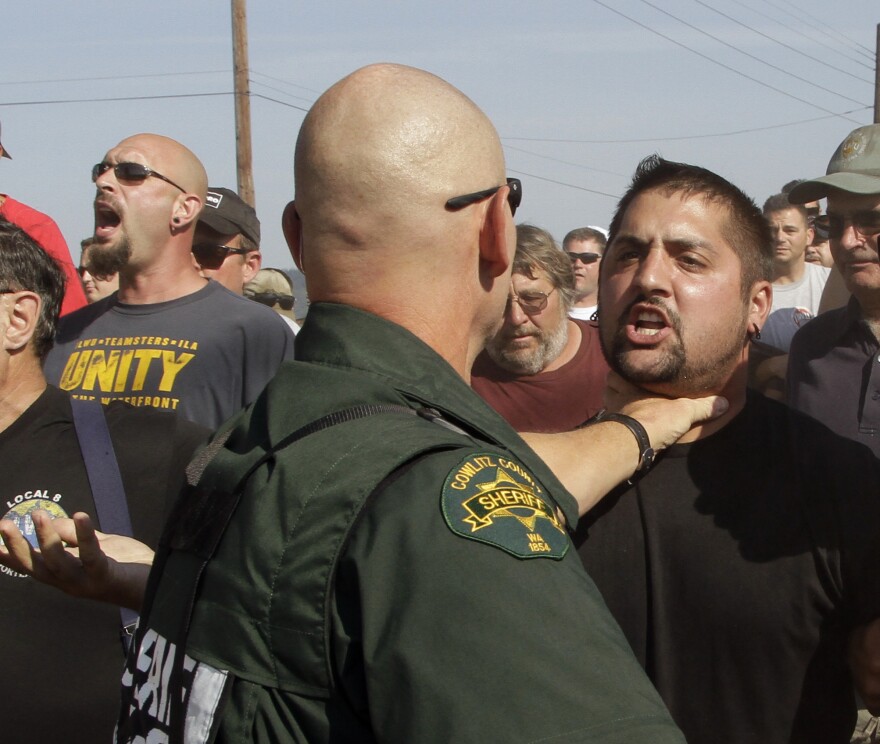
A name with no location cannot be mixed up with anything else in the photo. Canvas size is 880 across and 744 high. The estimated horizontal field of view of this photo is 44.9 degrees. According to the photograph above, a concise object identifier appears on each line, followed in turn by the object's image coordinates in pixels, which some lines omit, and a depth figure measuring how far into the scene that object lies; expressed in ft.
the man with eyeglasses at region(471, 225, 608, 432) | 16.81
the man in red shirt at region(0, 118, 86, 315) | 16.11
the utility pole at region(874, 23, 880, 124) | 91.71
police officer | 3.84
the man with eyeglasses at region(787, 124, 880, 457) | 11.97
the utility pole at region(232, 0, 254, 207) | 58.08
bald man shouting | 13.03
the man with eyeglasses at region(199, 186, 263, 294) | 18.69
